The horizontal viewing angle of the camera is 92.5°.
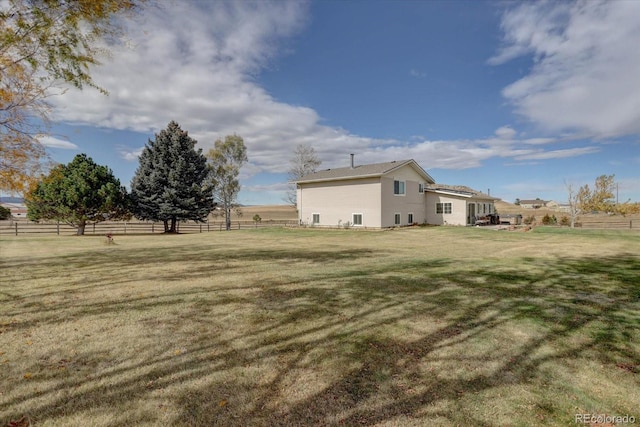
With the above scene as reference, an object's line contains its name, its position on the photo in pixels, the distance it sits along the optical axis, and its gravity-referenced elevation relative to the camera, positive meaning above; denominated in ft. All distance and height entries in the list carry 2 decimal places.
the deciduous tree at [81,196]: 81.66 +6.82
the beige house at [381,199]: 90.17 +6.51
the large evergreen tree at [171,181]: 95.86 +12.44
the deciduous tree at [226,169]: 121.90 +20.45
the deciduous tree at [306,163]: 138.31 +25.34
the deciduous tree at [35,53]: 22.22 +13.05
